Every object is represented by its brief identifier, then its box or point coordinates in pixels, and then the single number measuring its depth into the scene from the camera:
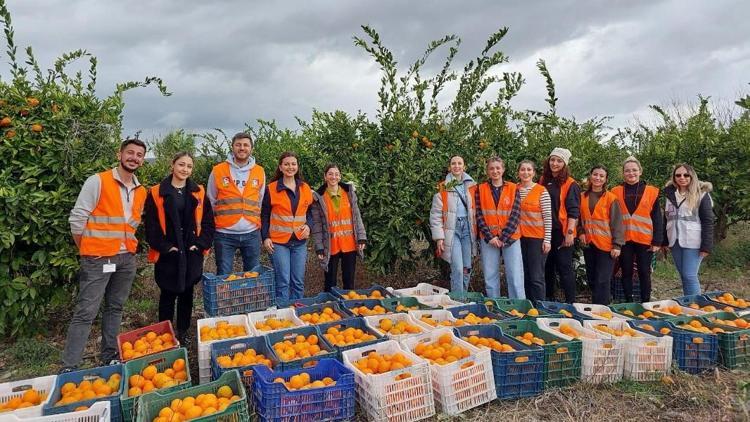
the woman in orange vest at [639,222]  5.44
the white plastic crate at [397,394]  2.98
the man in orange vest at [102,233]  3.82
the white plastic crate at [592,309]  4.46
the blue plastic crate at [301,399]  2.81
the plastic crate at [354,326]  3.83
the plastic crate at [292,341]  3.29
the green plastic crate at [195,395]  2.58
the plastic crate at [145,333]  3.71
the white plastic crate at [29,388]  2.93
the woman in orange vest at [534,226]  5.23
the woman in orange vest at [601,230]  5.35
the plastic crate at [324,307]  4.42
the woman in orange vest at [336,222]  5.27
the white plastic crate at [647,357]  3.68
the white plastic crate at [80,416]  2.44
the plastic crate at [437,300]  4.85
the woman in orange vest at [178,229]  4.33
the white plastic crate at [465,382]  3.18
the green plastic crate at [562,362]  3.54
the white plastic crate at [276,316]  4.12
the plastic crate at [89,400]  2.69
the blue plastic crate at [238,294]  4.31
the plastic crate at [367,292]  4.96
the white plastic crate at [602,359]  3.62
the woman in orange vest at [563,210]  5.38
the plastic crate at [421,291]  5.22
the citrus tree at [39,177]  4.43
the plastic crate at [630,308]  4.66
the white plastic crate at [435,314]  4.32
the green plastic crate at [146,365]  2.82
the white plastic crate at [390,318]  4.03
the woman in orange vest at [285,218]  4.96
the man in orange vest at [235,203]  4.79
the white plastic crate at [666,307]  4.62
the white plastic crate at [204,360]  3.54
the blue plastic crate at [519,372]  3.41
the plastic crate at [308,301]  4.60
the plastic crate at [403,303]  4.67
